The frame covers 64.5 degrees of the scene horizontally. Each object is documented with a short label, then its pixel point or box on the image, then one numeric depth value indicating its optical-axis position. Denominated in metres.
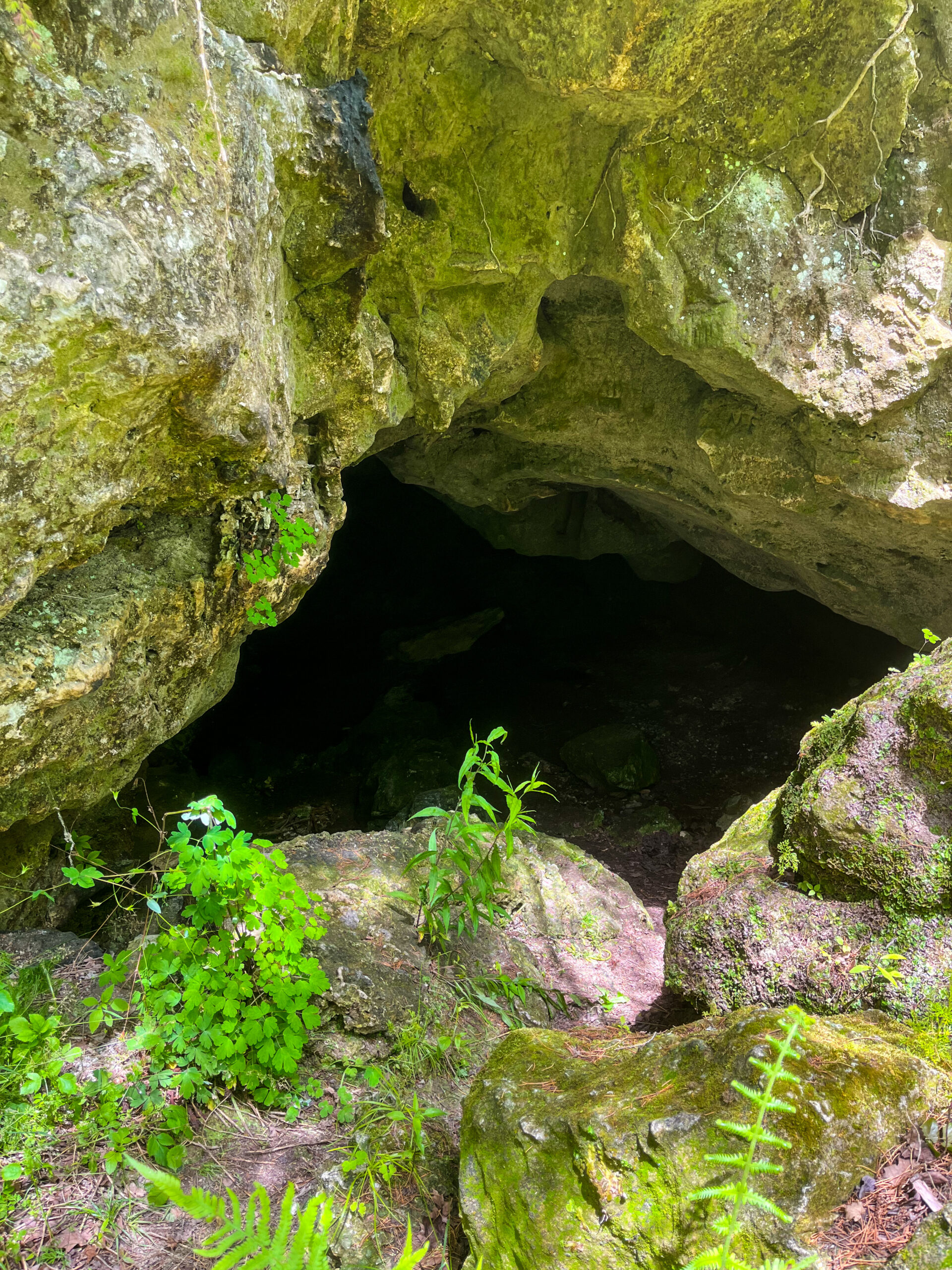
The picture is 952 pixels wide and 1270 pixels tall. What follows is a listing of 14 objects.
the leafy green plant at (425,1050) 2.44
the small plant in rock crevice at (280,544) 3.07
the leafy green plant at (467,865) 2.98
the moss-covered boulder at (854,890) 2.45
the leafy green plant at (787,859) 2.75
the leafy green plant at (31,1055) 2.00
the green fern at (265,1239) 1.07
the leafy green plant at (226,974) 2.09
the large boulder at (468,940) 2.67
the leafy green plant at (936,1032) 2.07
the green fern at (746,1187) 1.06
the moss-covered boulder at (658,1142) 1.56
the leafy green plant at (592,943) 3.49
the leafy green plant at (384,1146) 1.99
